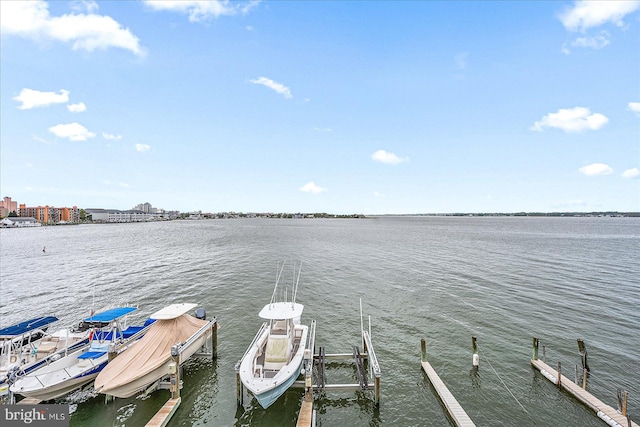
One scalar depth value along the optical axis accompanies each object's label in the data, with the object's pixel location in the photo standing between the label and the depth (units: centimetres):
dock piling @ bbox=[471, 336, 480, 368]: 1695
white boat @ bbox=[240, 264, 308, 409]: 1254
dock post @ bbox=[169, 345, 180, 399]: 1369
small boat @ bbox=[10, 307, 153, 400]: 1294
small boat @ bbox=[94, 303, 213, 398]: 1309
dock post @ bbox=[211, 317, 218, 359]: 1828
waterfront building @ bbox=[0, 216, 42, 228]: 16988
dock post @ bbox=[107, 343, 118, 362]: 1464
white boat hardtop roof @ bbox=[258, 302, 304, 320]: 1556
